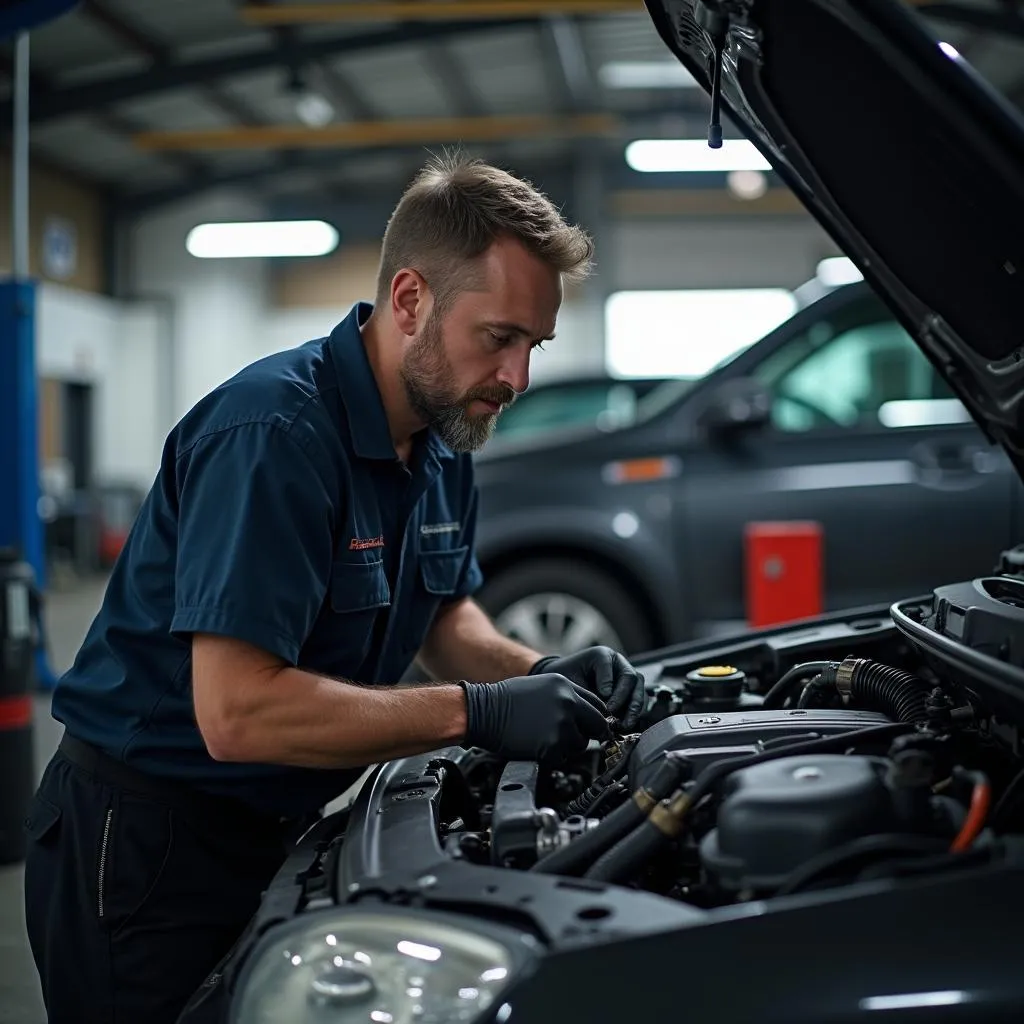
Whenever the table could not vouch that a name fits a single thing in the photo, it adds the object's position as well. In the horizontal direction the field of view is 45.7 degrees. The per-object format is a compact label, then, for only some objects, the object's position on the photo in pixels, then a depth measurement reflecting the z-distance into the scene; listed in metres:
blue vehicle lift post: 5.62
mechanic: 1.58
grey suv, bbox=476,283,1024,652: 4.35
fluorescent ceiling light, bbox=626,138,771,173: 12.71
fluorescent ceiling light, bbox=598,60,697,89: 11.46
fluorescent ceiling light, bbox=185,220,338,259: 14.42
